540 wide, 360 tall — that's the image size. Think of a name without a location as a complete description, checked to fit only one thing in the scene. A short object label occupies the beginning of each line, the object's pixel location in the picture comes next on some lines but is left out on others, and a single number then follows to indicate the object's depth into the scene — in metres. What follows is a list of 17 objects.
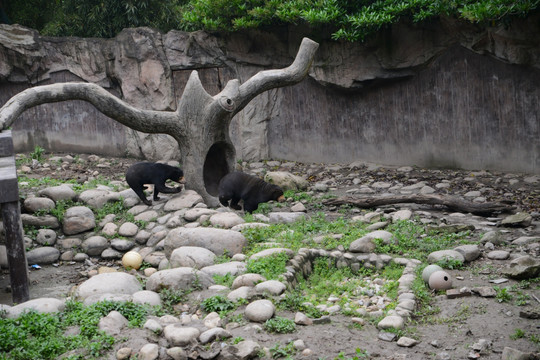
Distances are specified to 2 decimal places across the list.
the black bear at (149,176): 9.59
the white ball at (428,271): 6.24
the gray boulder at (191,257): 6.73
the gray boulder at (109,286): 5.89
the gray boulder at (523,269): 6.11
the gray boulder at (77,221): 8.97
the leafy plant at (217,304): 5.43
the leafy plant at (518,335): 4.97
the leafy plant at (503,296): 5.72
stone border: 5.64
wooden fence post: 6.40
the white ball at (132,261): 7.84
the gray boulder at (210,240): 7.20
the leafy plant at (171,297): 5.72
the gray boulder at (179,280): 6.03
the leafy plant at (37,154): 14.78
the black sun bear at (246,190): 9.82
